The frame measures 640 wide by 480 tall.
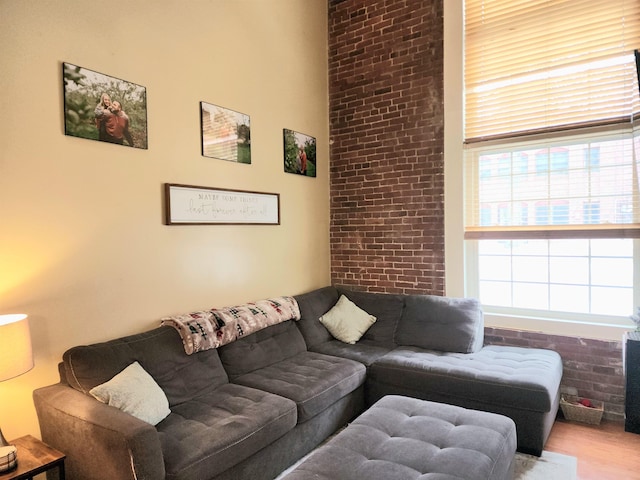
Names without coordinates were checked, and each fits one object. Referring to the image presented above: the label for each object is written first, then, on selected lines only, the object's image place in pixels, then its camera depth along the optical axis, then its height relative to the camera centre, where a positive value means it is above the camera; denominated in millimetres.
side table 1801 -1013
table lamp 1824 -525
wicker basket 3111 -1368
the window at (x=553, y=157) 3195 +592
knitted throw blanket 2766 -635
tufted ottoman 1783 -1008
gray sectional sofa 1935 -986
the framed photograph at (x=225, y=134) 3188 +803
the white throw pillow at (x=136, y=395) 2115 -822
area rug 2445 -1434
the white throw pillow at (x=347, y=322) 3807 -822
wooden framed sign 2959 +221
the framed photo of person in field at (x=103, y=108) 2389 +777
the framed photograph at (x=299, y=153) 4031 +795
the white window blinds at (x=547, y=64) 3189 +1357
